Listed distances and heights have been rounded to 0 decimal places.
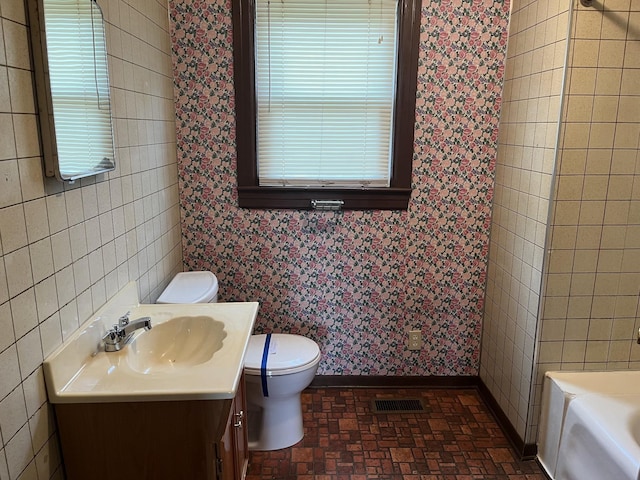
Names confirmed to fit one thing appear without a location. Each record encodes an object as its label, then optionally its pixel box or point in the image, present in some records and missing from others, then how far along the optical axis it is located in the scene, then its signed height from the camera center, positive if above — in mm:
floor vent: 2682 -1453
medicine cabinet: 1271 +121
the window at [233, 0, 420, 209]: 2490 +166
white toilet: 2230 -1074
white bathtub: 1733 -1066
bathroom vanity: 1327 -750
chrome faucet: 1590 -640
